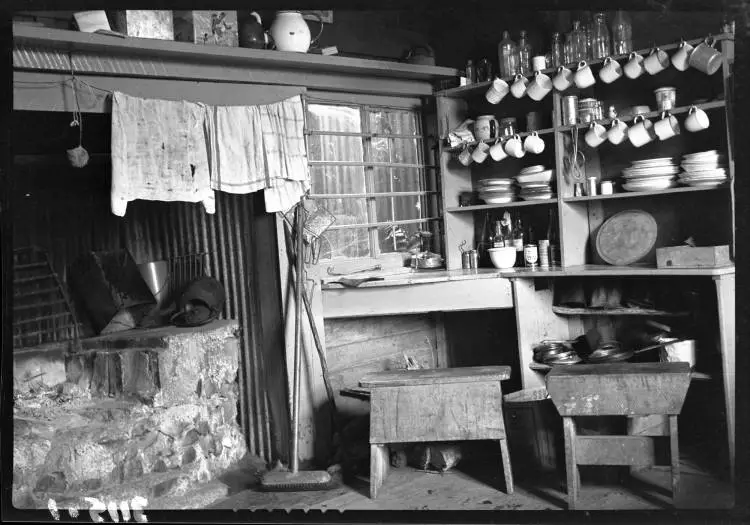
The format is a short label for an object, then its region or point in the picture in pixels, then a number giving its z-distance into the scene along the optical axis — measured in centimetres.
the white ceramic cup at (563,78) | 550
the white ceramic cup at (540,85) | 561
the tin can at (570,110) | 558
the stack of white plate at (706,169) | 499
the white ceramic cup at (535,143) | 573
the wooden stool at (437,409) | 468
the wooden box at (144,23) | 471
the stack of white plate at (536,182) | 575
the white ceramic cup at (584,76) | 539
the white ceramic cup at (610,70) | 531
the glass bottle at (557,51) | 568
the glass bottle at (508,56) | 589
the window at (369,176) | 578
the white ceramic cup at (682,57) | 495
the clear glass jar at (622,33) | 538
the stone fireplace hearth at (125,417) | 457
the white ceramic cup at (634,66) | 520
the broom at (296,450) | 495
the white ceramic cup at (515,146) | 580
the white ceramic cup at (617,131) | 534
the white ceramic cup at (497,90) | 584
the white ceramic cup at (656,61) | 508
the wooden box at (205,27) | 502
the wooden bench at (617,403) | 430
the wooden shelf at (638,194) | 501
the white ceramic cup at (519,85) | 573
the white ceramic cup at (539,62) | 566
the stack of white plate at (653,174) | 523
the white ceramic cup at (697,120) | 496
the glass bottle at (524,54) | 586
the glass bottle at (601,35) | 545
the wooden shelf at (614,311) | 534
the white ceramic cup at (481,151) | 599
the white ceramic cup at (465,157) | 609
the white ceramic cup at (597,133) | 544
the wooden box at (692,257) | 484
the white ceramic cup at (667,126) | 516
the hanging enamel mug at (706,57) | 482
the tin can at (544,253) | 583
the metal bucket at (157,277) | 561
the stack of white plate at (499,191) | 600
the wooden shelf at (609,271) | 482
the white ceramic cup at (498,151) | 590
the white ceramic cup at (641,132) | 527
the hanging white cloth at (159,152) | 474
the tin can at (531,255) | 584
